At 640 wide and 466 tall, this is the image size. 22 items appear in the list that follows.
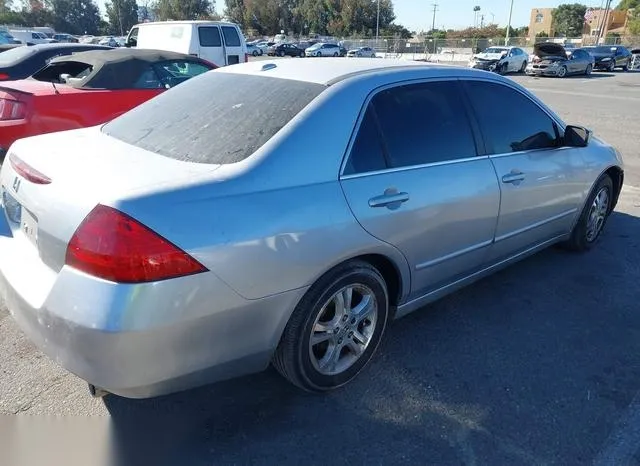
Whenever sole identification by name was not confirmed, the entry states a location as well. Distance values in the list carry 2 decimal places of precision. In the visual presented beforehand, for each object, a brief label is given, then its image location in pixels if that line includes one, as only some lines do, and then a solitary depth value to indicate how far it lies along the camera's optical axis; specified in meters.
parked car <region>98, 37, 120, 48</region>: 43.66
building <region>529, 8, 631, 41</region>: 84.56
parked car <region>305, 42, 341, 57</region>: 44.12
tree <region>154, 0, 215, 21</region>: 86.43
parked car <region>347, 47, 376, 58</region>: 42.58
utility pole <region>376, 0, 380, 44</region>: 78.44
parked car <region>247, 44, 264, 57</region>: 48.53
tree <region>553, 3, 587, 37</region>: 94.06
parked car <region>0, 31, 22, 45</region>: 21.52
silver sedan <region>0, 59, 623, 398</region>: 1.94
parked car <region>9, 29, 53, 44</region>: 33.66
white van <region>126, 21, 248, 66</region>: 13.28
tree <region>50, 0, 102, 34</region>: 82.62
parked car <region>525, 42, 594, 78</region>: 27.76
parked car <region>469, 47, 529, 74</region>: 28.69
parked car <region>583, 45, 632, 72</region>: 33.38
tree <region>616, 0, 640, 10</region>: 91.36
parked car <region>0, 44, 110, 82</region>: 8.08
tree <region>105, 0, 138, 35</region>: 84.28
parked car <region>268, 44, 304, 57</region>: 47.97
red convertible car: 5.38
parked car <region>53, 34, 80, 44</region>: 43.93
